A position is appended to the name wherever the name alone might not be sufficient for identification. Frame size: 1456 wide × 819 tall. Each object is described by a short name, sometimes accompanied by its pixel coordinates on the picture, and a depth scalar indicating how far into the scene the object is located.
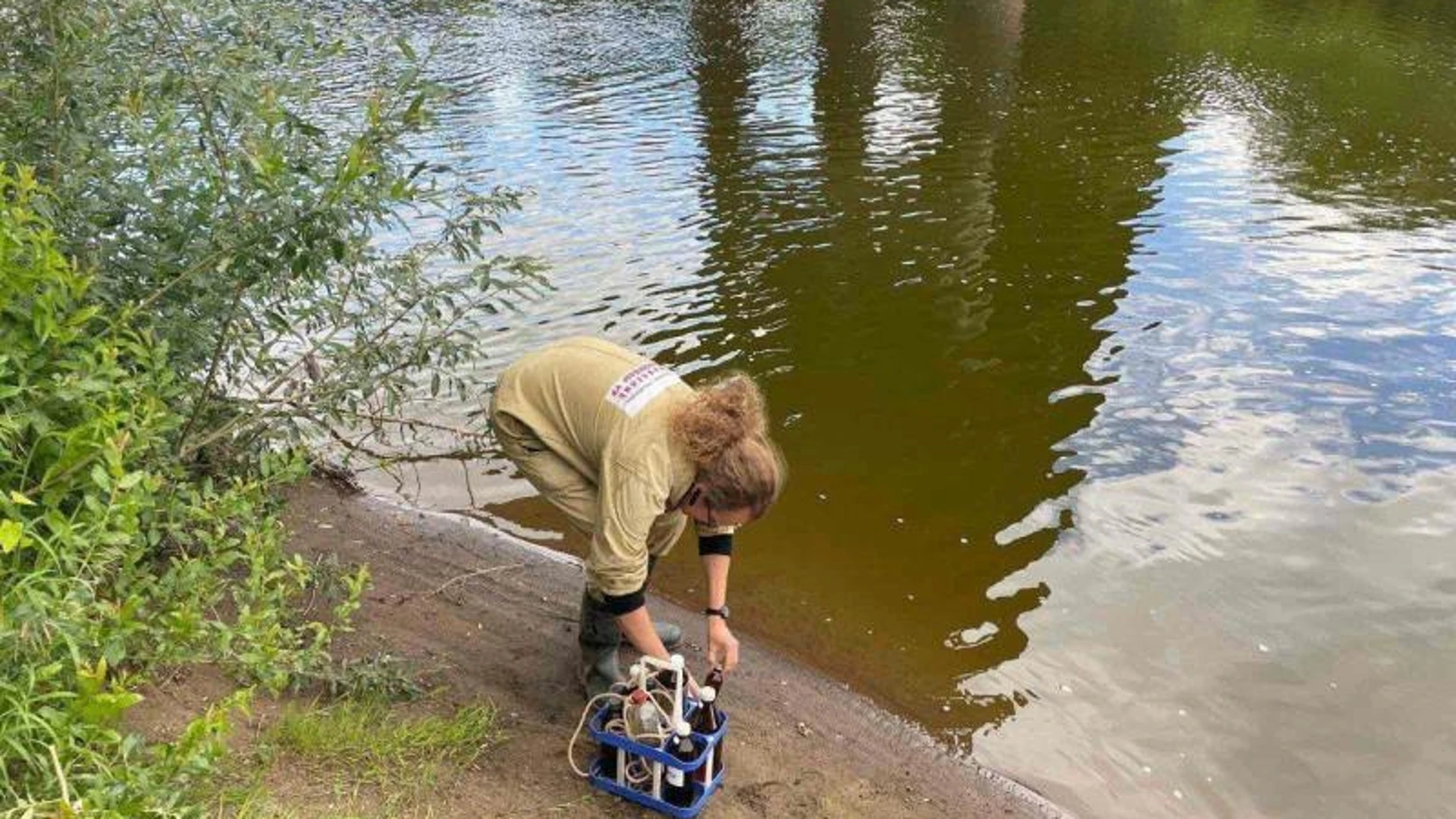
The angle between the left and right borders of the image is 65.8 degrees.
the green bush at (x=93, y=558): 2.32
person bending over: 3.38
